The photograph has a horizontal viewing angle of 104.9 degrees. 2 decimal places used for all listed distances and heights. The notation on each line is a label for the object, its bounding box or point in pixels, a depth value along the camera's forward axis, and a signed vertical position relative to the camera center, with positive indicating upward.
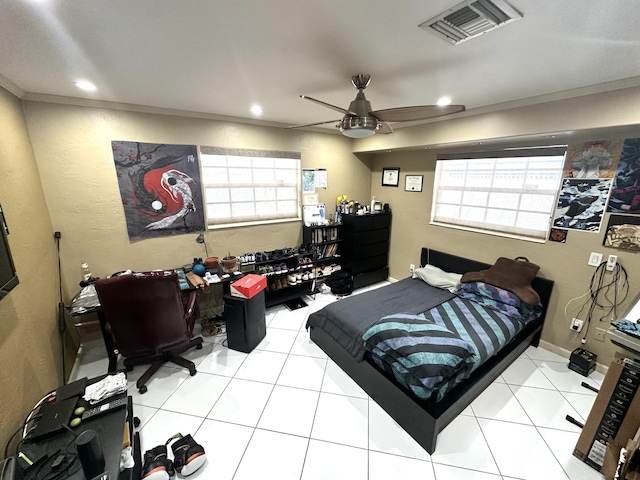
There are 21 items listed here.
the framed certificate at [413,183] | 3.84 +0.06
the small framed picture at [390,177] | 4.14 +0.16
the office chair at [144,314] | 1.91 -1.03
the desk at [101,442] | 1.11 -1.28
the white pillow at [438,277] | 3.17 -1.19
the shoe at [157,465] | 1.45 -1.68
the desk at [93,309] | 2.21 -1.09
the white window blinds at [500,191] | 2.71 -0.05
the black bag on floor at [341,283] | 3.95 -1.53
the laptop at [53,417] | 1.27 -1.25
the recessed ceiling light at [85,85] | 1.97 +0.80
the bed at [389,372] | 1.74 -1.48
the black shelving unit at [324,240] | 3.88 -0.85
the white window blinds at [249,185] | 3.19 +0.01
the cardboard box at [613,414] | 1.50 -1.40
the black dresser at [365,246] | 3.97 -0.98
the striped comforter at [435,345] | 1.69 -1.27
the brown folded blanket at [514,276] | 2.58 -0.98
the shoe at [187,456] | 1.53 -1.69
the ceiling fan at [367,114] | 1.79 +0.54
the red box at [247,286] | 2.57 -1.05
